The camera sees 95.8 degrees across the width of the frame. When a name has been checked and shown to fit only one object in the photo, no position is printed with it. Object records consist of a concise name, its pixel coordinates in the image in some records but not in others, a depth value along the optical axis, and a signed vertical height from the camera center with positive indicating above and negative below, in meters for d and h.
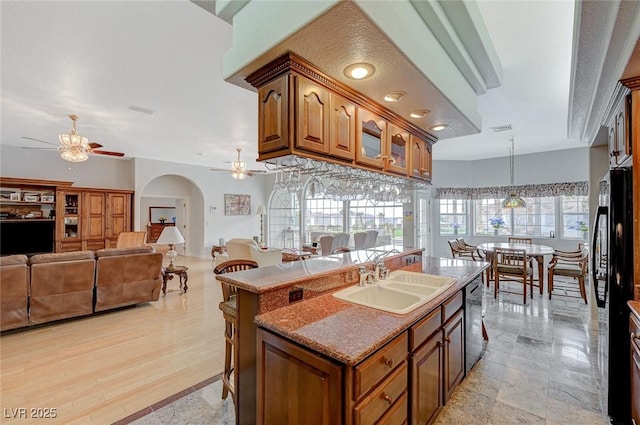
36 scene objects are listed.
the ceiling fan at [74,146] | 4.20 +1.04
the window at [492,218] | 7.25 -0.08
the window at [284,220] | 9.88 -0.17
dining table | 4.64 -0.61
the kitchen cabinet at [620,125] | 1.90 +0.66
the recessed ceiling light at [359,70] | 1.72 +0.89
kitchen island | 1.22 -0.66
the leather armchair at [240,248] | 5.54 -0.65
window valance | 6.23 +0.57
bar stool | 2.07 -0.72
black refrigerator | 1.88 -0.49
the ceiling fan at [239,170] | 6.37 +1.03
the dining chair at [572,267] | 4.40 -0.87
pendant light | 5.68 +0.25
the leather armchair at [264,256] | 5.41 -0.77
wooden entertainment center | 6.07 +0.00
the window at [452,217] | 7.73 -0.06
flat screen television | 6.02 -0.45
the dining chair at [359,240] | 7.20 -0.62
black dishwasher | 2.43 -0.94
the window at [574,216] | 6.30 -0.03
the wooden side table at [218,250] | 8.30 -0.99
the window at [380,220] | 7.85 -0.14
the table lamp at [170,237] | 4.72 -0.35
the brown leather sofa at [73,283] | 3.38 -0.88
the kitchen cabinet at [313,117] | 1.66 +0.64
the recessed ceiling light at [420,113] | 2.46 +0.89
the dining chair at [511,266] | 4.52 -0.84
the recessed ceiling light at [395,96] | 2.09 +0.88
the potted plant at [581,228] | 6.28 -0.29
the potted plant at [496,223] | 7.29 -0.21
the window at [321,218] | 8.98 -0.09
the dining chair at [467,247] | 5.31 -0.62
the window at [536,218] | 6.73 -0.08
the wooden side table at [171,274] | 5.06 -1.03
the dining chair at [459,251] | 5.51 -0.70
